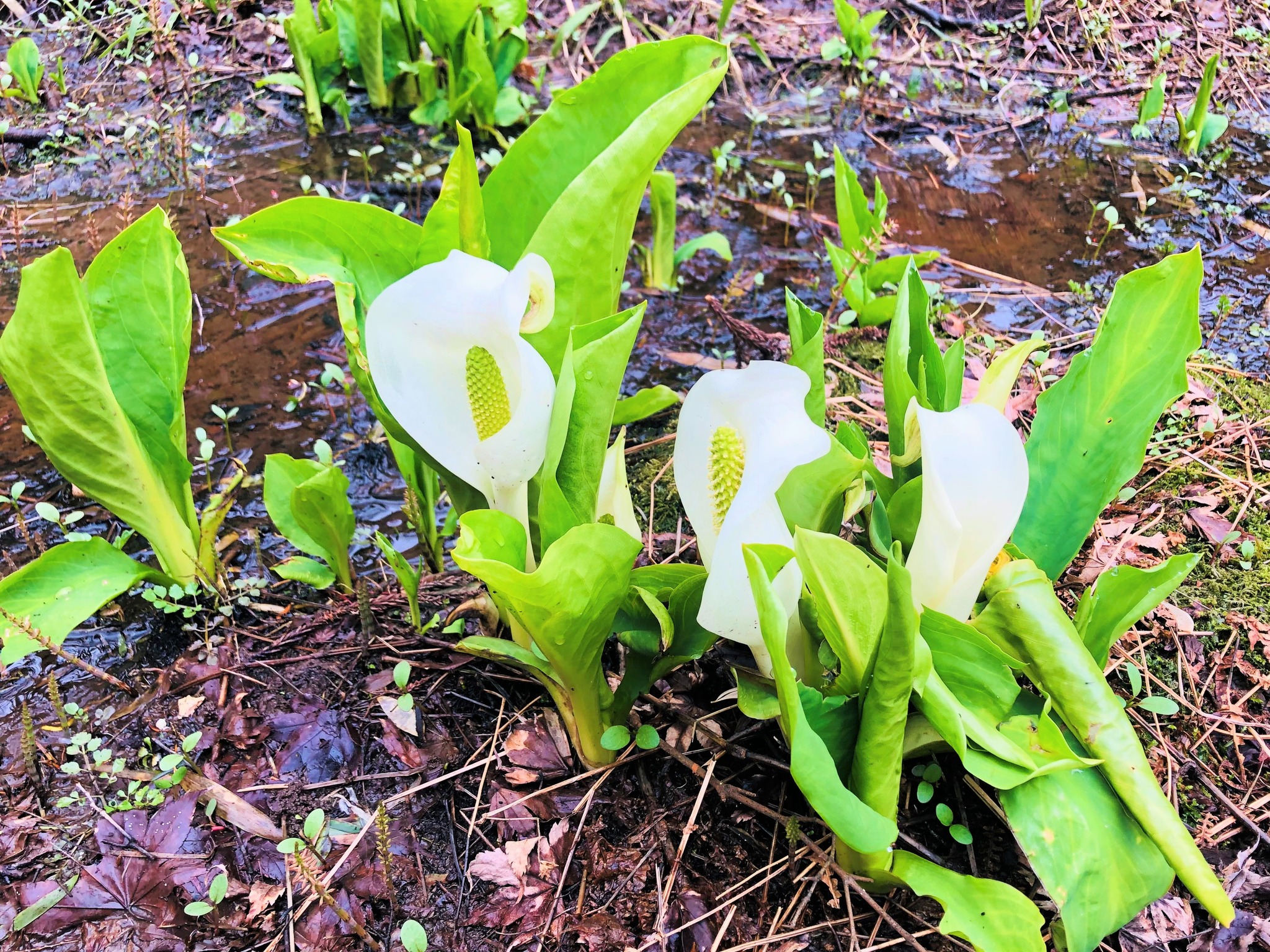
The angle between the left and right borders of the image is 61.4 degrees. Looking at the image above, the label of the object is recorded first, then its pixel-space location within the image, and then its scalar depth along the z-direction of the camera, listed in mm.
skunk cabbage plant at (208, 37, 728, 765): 440
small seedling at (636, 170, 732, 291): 909
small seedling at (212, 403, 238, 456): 747
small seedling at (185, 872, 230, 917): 490
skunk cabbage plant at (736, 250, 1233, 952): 416
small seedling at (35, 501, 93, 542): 658
